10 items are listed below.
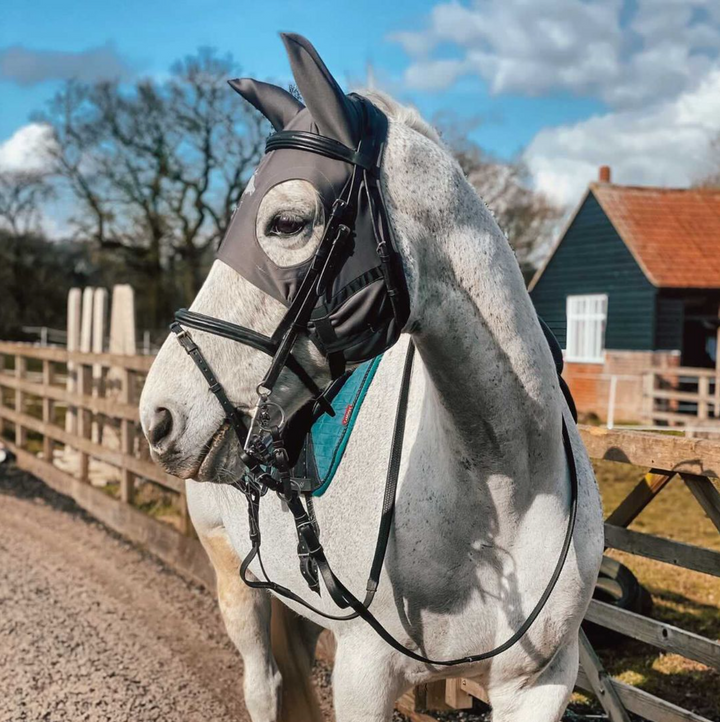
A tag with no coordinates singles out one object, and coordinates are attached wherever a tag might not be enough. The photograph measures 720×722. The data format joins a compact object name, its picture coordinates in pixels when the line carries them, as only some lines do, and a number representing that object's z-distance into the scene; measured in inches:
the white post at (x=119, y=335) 362.3
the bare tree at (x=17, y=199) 1294.3
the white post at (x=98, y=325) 380.3
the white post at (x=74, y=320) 415.8
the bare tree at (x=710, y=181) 1395.2
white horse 63.6
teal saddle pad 89.6
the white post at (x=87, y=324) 398.9
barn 765.4
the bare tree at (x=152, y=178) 1051.3
